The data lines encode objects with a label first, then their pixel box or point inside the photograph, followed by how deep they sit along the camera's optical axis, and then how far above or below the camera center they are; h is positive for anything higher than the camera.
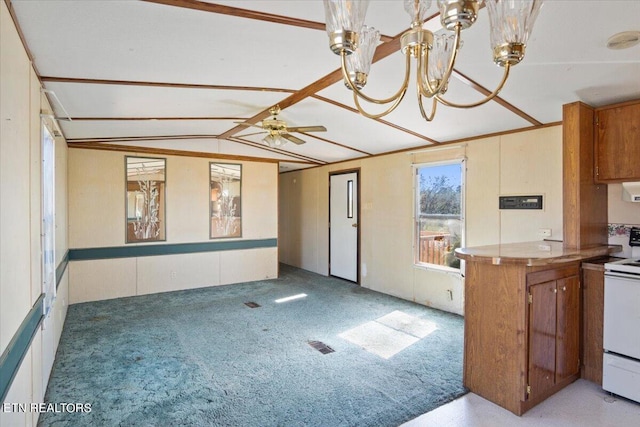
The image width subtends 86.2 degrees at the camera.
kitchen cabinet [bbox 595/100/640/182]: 2.87 +0.59
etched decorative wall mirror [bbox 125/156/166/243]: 5.34 +0.20
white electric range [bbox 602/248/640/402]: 2.48 -0.90
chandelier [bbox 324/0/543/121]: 1.19 +0.69
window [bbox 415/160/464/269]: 4.55 -0.03
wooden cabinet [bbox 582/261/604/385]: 2.77 -0.91
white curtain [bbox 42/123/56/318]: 2.49 -0.06
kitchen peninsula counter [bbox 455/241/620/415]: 2.36 -0.83
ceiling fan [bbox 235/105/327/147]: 3.55 +0.86
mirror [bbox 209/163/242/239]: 6.05 +0.21
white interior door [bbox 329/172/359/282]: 6.25 -0.28
